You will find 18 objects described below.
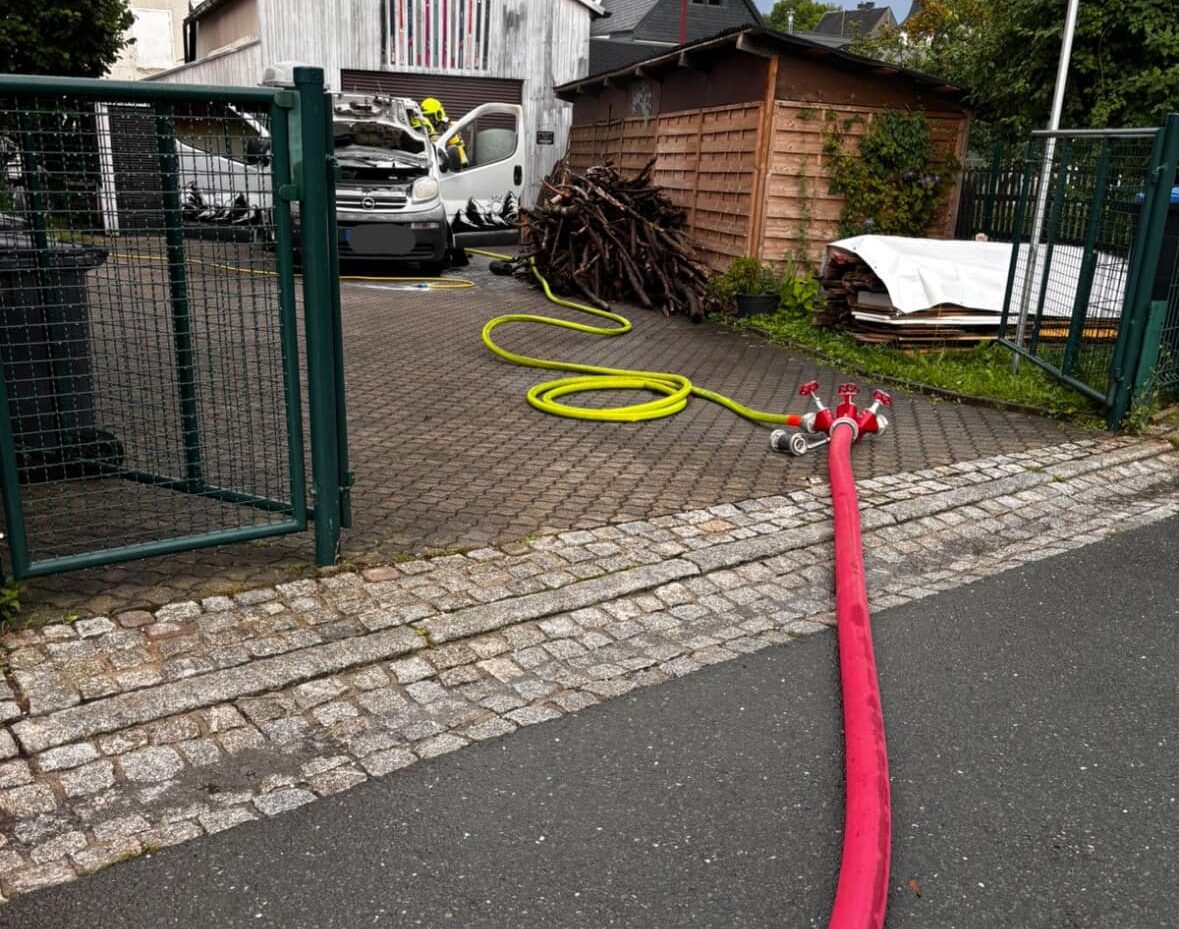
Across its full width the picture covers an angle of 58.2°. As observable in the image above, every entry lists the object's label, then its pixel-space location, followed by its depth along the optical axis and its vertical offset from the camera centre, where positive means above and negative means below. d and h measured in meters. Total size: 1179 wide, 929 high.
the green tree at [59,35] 14.34 +1.52
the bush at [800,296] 11.62 -1.32
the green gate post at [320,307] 3.92 -0.57
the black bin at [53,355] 4.55 -0.95
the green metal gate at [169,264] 3.77 -0.44
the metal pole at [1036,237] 8.21 -0.43
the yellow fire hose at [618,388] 7.19 -1.60
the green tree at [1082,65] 12.40 +1.41
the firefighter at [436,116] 20.35 +0.82
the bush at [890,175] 11.90 +0.01
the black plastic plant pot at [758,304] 11.79 -1.42
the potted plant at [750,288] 11.81 -1.28
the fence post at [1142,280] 6.63 -0.60
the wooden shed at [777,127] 11.68 +0.51
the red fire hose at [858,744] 2.44 -1.58
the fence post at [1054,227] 7.87 -0.33
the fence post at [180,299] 3.92 -0.58
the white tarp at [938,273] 9.45 -0.84
